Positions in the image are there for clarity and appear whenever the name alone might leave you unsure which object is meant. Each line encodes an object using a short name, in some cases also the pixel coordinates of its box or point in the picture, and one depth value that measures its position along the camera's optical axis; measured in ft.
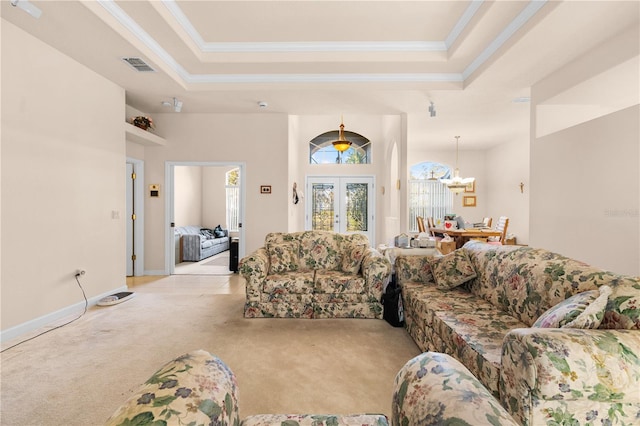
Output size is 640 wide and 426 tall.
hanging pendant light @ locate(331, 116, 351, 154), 20.32
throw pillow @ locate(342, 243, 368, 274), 11.86
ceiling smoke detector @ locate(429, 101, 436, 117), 16.54
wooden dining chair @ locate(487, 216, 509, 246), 22.78
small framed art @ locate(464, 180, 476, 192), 31.13
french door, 28.19
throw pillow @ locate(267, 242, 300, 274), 12.19
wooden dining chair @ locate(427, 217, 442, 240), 26.02
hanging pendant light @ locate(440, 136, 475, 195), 25.79
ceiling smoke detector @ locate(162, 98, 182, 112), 15.91
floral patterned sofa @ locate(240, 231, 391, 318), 11.05
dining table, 21.99
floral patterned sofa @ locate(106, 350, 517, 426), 2.37
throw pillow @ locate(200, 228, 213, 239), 26.70
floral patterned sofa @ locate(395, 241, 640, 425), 4.15
